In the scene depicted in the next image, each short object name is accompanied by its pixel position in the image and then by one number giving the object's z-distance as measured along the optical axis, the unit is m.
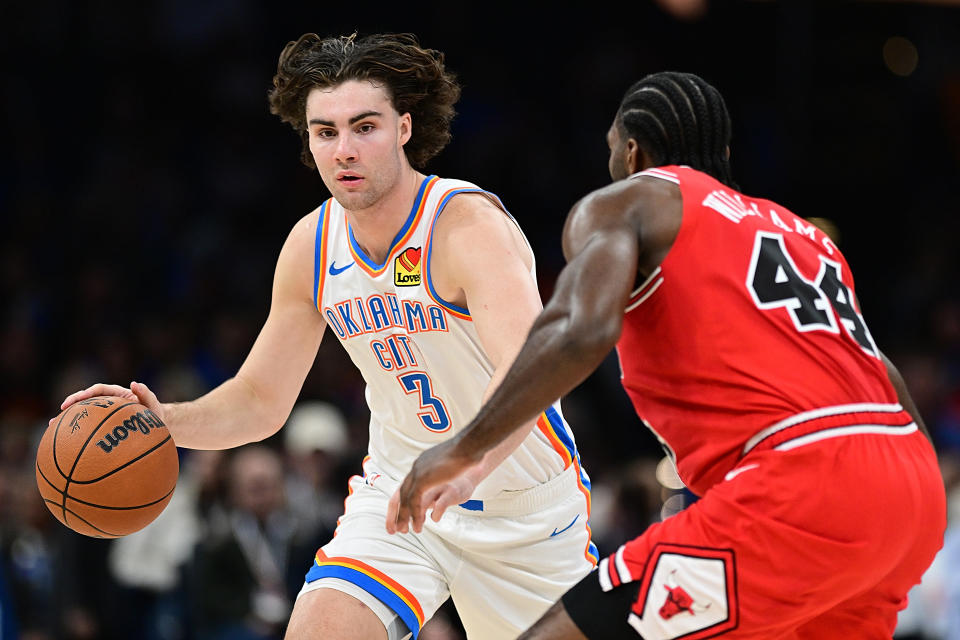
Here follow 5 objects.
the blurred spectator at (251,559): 18.31
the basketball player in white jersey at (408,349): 8.98
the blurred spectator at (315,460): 19.80
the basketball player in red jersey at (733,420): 6.40
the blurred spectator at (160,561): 19.33
